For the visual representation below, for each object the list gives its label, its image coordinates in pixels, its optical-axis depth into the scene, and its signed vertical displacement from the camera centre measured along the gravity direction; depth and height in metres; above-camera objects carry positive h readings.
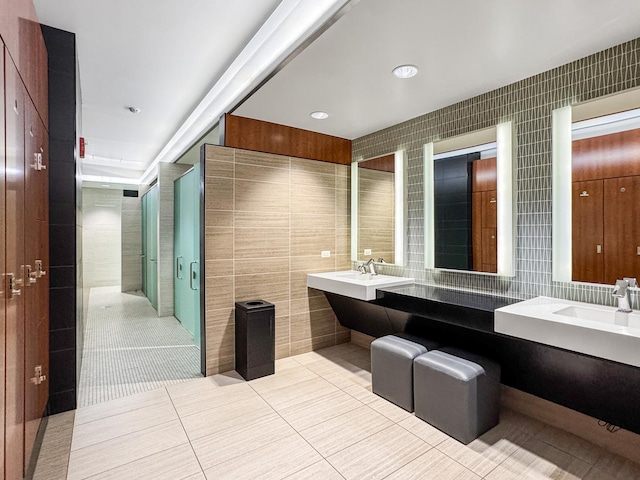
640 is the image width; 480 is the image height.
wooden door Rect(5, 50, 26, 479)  1.39 -0.15
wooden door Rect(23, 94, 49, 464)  1.75 -0.16
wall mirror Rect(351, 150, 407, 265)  3.49 +0.35
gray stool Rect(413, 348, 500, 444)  2.19 -1.05
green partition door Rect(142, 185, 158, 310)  6.12 -0.07
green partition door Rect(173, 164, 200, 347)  4.11 -0.14
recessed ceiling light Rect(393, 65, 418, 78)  2.31 +1.19
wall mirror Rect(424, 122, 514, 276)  2.61 +0.32
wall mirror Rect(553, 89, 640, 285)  2.09 +0.33
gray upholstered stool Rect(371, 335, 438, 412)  2.60 -1.03
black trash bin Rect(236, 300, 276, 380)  3.11 -0.93
